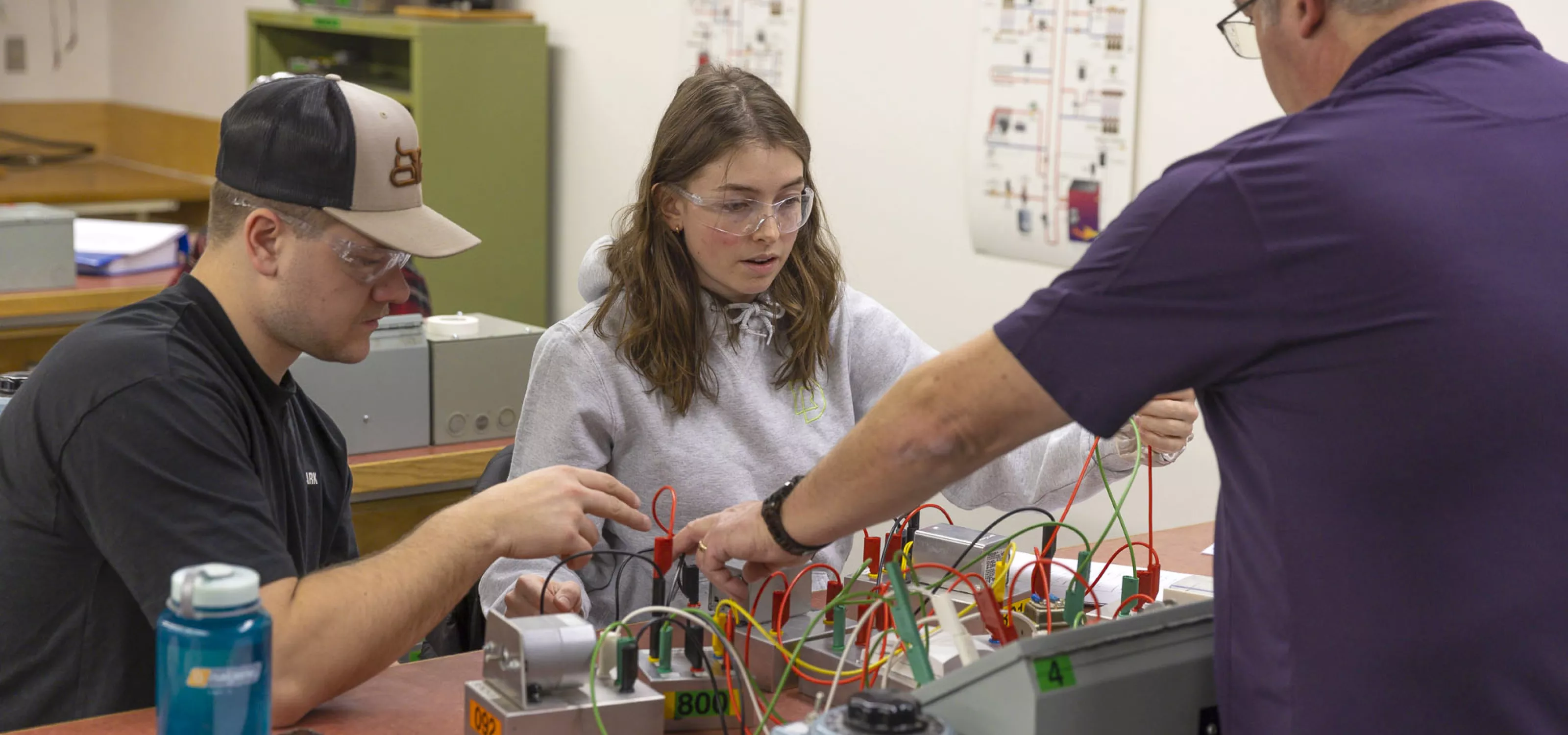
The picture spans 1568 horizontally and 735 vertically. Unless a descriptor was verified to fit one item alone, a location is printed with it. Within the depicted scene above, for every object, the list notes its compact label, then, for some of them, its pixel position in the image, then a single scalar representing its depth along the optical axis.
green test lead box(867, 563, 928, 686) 1.16
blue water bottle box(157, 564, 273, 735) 1.01
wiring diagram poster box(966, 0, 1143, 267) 2.96
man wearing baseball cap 1.38
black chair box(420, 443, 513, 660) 2.19
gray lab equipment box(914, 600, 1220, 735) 1.04
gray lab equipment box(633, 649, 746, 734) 1.37
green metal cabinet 4.22
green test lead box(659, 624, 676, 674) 1.39
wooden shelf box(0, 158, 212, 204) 5.29
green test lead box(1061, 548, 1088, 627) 1.54
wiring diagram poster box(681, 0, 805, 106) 3.74
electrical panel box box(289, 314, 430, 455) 2.73
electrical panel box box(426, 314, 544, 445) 2.88
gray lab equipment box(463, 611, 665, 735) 1.27
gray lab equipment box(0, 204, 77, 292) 3.62
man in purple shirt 1.00
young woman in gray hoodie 2.03
